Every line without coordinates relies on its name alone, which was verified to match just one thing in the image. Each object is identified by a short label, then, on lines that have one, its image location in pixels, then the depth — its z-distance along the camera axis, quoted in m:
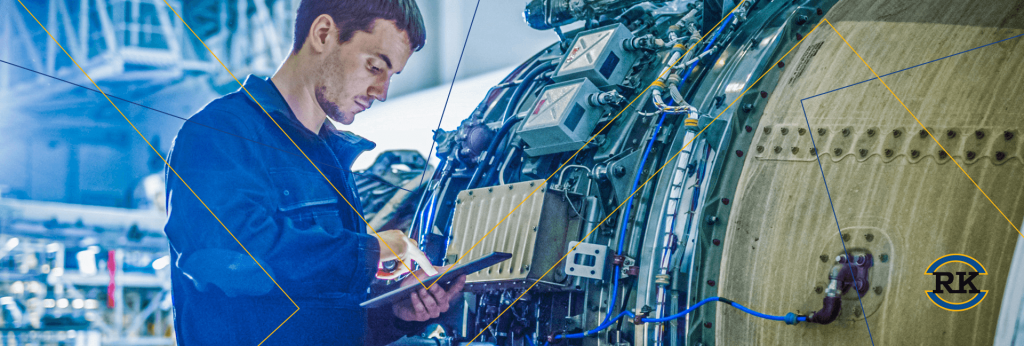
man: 2.58
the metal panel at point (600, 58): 3.66
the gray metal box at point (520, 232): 3.32
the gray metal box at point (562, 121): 3.51
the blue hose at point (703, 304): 2.73
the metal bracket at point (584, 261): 3.27
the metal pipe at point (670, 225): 3.03
